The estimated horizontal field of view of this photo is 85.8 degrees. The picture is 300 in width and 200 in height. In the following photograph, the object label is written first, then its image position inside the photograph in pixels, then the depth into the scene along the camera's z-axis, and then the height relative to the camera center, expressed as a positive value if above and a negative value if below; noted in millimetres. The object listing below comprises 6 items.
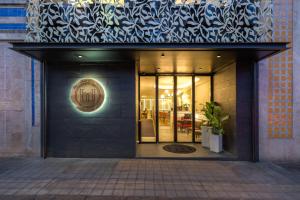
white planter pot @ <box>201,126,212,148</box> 6920 -1530
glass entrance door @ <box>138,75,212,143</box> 7902 -151
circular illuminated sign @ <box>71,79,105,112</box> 5844 +190
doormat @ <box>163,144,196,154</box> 6316 -1997
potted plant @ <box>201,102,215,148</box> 6581 -1141
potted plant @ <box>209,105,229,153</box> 6195 -1213
